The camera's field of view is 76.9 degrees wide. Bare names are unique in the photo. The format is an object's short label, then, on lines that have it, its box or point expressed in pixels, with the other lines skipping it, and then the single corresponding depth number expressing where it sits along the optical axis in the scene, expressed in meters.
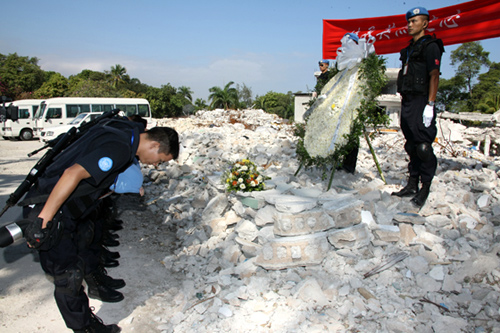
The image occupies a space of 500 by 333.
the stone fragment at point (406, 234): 3.03
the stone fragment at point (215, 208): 4.18
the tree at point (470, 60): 34.91
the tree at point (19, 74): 32.44
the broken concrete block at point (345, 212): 3.07
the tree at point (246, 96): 52.79
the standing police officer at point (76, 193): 1.88
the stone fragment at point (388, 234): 3.04
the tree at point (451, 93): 35.31
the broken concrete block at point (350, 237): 3.00
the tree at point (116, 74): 50.84
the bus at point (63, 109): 16.02
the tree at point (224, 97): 42.19
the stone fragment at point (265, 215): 3.33
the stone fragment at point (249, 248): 3.21
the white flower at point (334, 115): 4.05
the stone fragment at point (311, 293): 2.50
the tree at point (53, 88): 33.16
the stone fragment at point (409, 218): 3.14
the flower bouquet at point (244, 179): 3.93
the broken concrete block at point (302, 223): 2.96
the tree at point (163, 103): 40.16
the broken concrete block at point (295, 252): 2.91
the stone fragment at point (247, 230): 3.42
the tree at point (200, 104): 47.20
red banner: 4.13
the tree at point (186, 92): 48.83
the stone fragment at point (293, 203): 2.99
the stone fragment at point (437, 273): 2.58
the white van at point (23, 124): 16.45
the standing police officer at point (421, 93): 3.39
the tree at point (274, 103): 50.13
